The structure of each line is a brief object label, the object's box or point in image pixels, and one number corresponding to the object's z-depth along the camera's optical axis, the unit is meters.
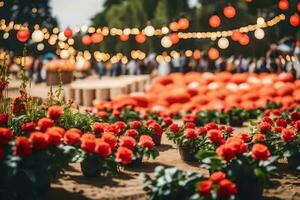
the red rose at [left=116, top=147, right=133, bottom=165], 5.08
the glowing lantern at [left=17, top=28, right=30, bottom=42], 14.55
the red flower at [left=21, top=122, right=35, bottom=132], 4.84
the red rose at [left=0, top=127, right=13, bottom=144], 4.30
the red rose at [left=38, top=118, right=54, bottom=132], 4.84
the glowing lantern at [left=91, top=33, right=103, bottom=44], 18.44
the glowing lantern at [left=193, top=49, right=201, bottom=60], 25.65
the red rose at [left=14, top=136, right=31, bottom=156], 4.24
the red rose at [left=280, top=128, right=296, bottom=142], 5.76
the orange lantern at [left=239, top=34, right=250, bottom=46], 18.58
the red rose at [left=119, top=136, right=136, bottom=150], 5.46
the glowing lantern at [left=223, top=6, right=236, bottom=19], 16.35
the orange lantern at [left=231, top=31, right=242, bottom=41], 18.20
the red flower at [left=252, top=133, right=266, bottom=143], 5.80
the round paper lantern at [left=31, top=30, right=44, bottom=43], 14.48
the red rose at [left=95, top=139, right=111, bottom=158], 5.05
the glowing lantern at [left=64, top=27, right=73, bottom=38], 14.85
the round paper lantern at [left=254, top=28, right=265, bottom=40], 17.19
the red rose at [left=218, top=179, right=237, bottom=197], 4.16
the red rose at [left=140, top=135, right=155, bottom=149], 5.95
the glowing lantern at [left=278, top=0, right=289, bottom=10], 15.11
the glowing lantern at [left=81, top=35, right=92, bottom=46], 19.20
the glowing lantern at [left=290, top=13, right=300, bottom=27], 16.20
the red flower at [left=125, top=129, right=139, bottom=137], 6.12
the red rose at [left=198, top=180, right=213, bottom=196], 4.13
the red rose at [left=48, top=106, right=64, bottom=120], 5.57
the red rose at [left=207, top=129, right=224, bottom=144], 5.80
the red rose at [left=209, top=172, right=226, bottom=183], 4.24
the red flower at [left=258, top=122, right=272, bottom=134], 6.33
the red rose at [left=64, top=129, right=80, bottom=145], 5.06
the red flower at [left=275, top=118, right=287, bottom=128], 6.57
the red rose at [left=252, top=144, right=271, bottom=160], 4.65
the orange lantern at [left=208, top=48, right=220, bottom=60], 20.53
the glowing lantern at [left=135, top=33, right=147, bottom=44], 18.45
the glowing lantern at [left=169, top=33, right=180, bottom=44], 20.23
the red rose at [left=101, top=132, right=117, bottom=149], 5.38
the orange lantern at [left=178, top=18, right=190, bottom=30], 18.53
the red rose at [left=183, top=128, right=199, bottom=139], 6.24
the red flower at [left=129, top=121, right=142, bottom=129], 7.00
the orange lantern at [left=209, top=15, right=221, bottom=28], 17.33
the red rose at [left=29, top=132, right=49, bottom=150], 4.34
